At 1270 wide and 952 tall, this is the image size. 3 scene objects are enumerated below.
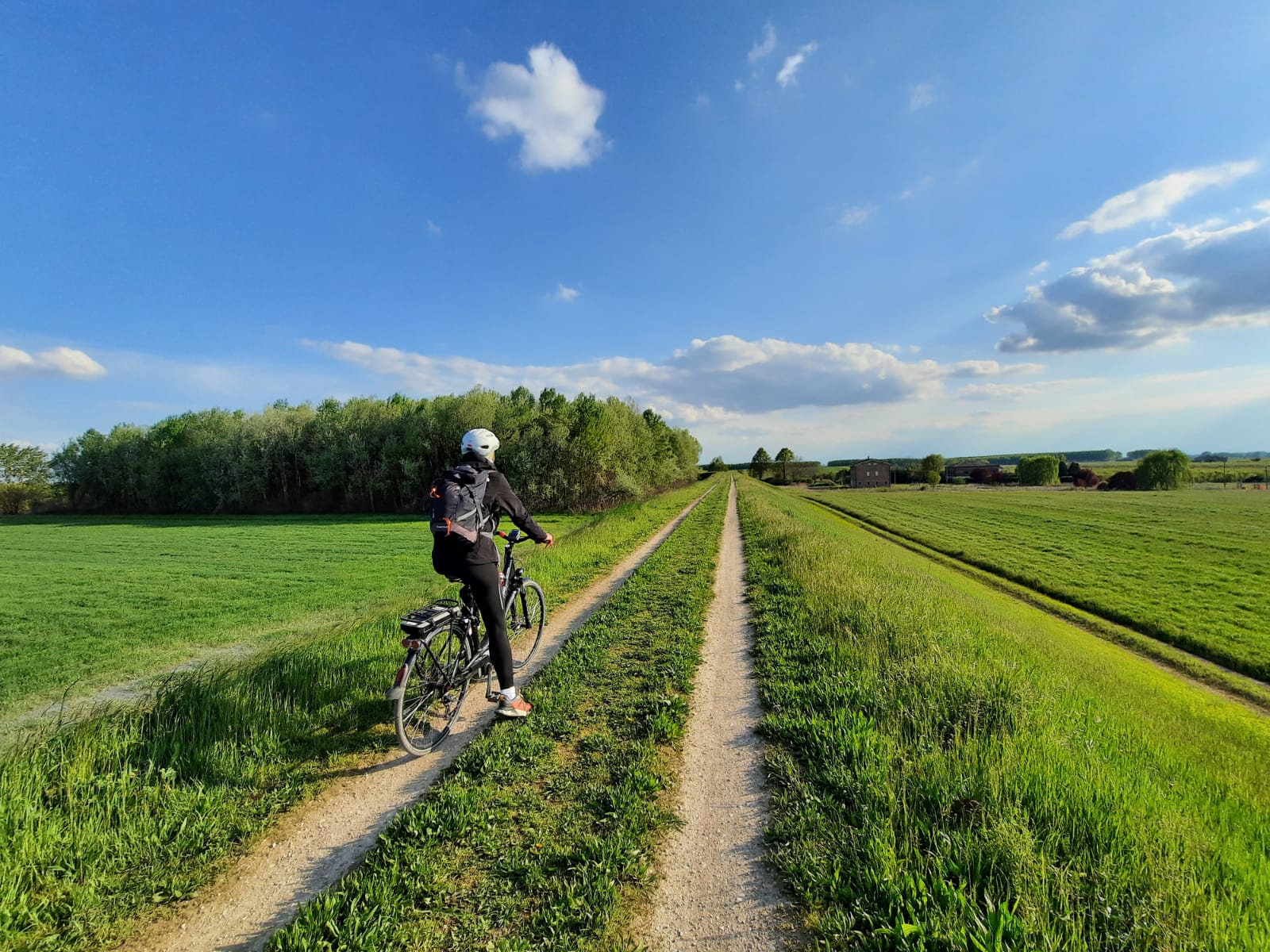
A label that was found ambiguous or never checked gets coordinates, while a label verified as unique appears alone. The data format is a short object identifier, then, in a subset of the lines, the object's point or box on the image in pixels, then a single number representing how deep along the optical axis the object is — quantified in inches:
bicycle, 182.4
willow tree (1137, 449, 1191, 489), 3068.4
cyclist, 197.3
